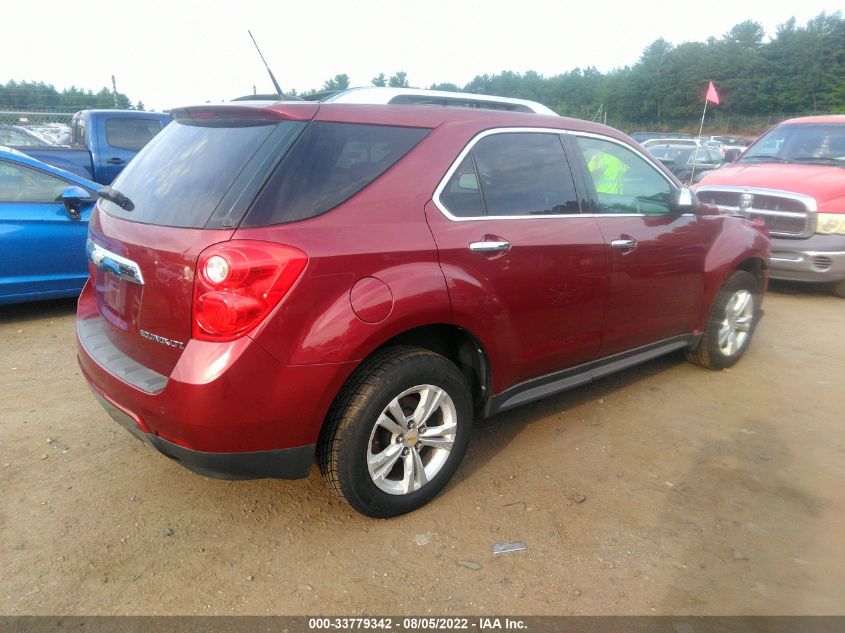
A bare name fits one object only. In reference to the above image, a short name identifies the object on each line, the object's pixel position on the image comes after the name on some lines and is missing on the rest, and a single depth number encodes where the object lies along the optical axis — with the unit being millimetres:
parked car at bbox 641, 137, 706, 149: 18794
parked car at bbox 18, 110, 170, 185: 9461
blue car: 5262
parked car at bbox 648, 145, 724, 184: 13394
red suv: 2340
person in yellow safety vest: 3646
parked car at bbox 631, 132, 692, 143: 26988
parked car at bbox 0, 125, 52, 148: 12445
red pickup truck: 6660
